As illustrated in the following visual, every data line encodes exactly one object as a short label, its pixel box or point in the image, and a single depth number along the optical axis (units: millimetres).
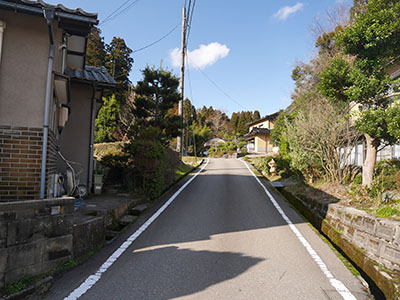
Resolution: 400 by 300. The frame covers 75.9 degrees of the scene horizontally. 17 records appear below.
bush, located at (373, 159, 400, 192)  7652
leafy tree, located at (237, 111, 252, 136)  56719
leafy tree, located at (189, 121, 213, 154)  43381
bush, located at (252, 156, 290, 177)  16344
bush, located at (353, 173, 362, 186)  9408
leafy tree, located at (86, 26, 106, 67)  23438
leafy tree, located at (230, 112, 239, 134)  64438
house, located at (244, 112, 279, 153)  42312
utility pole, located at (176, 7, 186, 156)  17516
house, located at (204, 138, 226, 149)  49750
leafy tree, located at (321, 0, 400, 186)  7152
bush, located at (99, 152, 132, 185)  9914
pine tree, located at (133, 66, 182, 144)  15742
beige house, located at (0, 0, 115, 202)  4422
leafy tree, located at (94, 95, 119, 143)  19266
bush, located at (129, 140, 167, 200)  8562
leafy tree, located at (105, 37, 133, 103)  25178
